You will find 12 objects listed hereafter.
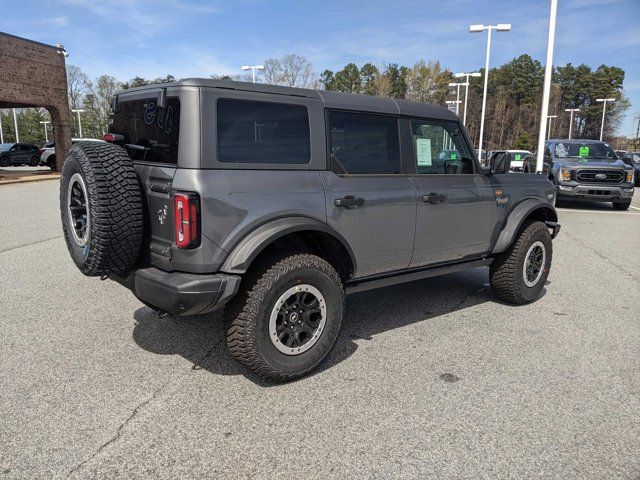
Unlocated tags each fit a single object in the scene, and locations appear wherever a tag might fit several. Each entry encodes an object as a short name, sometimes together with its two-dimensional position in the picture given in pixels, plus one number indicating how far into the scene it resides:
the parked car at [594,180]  13.27
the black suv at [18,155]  33.05
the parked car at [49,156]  28.91
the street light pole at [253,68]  30.93
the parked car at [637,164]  25.19
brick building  20.73
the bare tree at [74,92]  62.65
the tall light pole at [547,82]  14.32
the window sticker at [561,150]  14.58
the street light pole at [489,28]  24.62
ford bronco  3.04
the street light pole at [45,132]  62.50
